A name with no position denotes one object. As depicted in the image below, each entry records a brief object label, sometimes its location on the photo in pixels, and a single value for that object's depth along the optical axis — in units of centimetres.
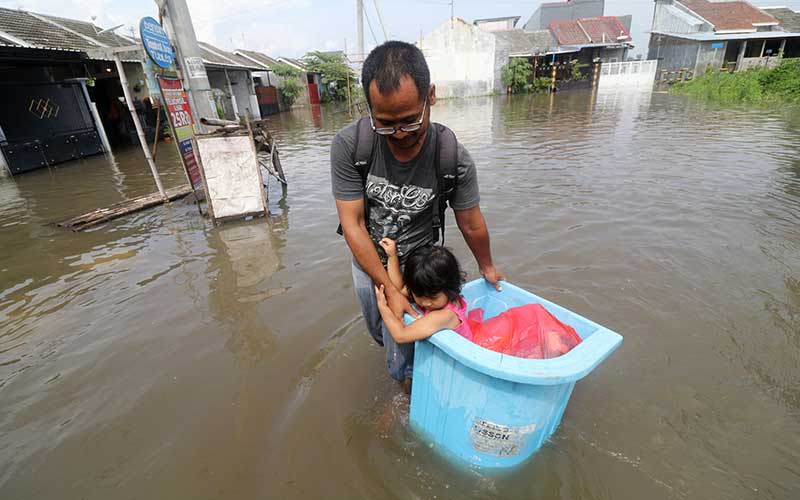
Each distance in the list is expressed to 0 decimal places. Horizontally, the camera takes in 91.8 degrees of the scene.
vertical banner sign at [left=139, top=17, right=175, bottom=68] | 470
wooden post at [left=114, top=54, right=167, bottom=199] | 556
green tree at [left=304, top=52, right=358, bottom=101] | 3169
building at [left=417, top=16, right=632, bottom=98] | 2908
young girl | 166
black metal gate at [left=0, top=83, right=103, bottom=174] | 966
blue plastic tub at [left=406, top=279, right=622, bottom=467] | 135
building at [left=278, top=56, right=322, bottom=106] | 3058
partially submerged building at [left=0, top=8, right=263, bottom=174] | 964
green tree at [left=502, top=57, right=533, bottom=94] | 2962
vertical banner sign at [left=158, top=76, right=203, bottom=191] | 532
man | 143
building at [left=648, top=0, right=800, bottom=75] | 2477
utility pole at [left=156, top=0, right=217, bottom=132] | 543
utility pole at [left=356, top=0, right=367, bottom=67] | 2142
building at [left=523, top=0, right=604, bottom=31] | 4662
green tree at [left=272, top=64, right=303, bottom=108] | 2756
